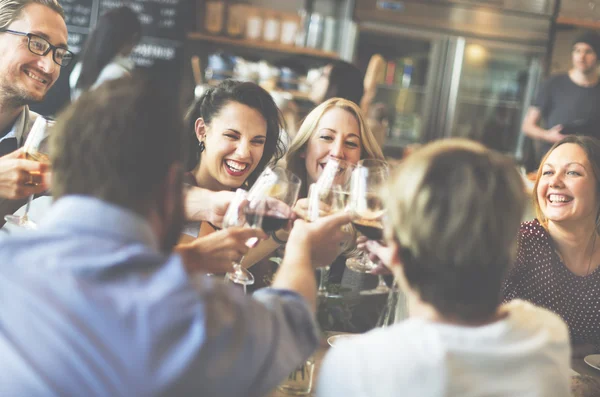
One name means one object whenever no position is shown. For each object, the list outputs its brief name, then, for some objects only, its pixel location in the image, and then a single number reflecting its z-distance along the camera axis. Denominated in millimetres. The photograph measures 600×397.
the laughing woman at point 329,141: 2342
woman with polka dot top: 2146
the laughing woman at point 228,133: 2145
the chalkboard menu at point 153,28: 5145
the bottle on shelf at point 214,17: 5098
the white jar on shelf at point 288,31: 5133
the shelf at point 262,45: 5129
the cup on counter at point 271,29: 5129
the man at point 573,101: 4105
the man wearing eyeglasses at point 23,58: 1959
